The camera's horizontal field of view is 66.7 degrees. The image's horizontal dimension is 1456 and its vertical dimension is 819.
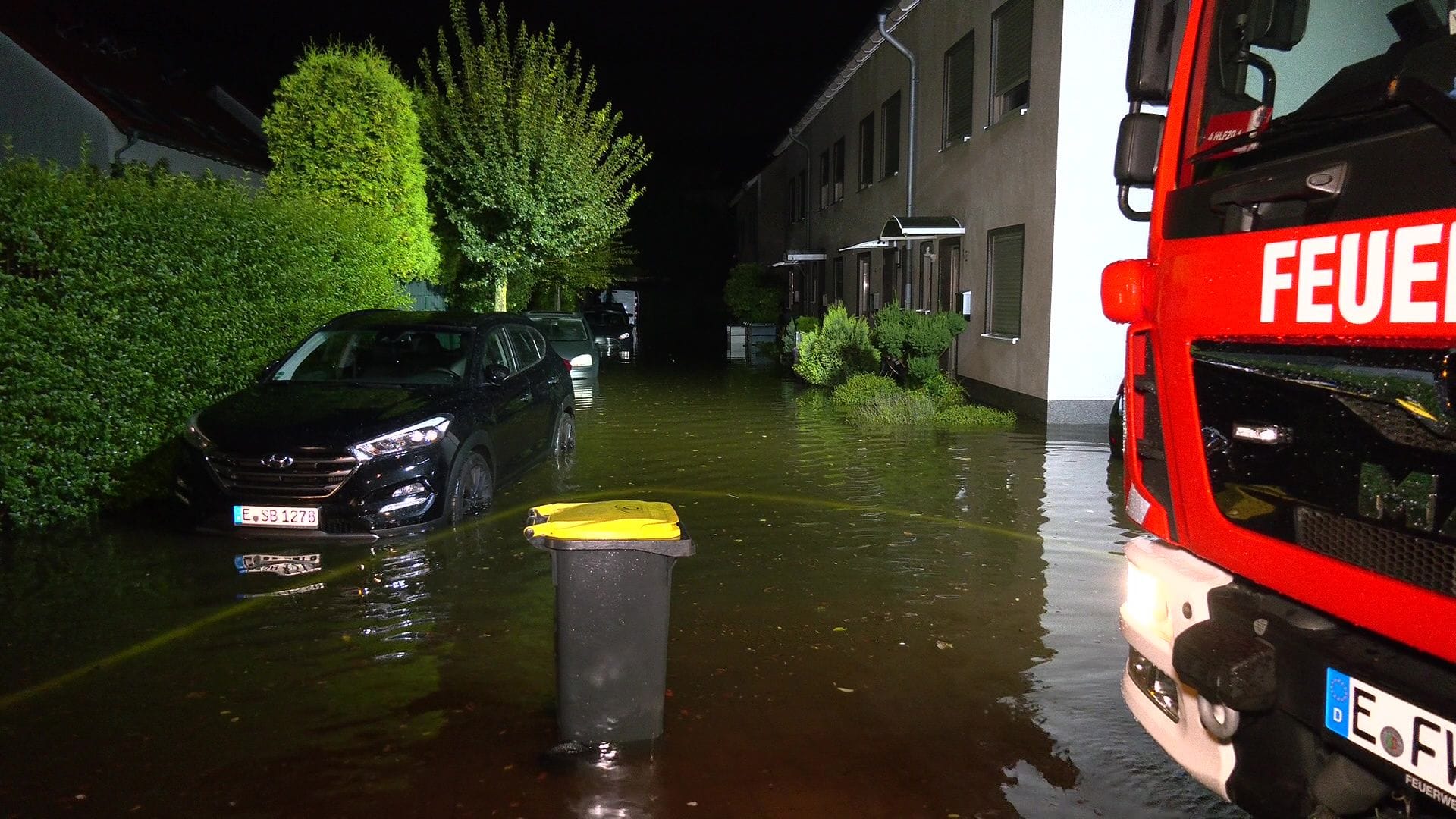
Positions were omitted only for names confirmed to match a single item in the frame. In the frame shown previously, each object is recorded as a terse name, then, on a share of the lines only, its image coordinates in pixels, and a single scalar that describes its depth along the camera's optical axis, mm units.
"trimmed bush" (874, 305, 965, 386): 15805
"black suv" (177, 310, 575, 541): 7207
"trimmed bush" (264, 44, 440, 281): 14594
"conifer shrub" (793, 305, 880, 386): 18453
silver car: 19547
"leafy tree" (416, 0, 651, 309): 18156
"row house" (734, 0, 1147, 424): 13492
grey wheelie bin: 4133
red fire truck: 2541
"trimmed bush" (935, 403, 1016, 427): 14023
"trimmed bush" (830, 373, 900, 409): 16062
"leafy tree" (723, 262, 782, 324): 36188
